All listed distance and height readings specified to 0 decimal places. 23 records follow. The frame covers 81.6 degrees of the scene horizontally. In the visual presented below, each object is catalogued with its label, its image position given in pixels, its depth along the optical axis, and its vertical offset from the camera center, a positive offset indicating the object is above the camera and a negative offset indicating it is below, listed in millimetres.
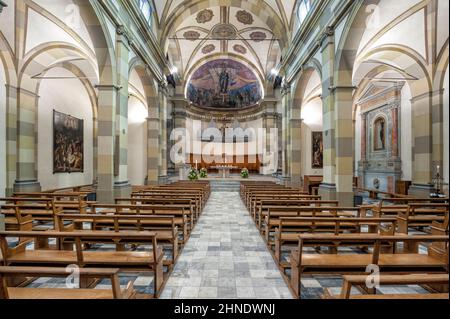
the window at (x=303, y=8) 11125 +6861
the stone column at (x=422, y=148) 9812 +586
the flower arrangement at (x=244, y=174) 19156 -848
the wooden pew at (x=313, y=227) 3828 -1186
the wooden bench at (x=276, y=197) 7215 -980
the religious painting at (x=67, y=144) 11586 +878
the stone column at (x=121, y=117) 8477 +1540
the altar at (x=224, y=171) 19719 -656
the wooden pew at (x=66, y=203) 5753 -973
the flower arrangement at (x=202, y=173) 19241 -789
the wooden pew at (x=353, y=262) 3047 -1193
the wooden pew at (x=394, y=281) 1857 -856
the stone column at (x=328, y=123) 8404 +1299
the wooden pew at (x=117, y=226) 3998 -996
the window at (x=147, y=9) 11448 +7029
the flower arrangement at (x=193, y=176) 17094 -896
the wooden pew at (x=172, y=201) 6095 -967
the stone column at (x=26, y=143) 9211 +705
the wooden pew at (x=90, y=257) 2930 -1162
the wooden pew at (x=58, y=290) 1815 -1077
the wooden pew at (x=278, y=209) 5051 -1006
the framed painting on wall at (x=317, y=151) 18562 +828
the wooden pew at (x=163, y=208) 4859 -912
